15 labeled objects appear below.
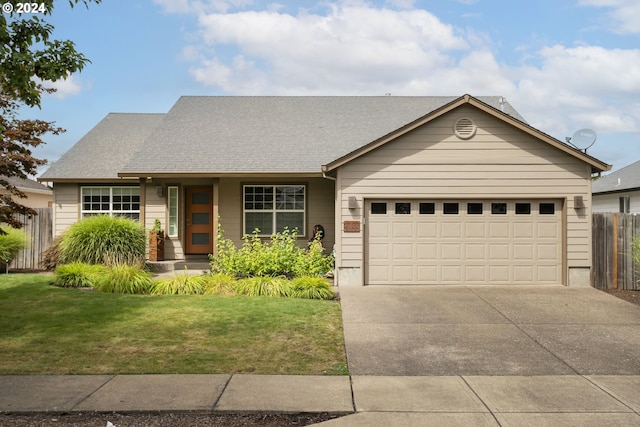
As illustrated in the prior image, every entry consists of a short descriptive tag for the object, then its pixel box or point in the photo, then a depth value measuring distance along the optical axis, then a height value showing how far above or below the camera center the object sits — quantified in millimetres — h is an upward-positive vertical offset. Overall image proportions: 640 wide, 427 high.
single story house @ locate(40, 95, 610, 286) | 12906 +487
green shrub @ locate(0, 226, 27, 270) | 14530 -533
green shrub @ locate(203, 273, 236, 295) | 11664 -1350
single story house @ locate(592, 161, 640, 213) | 24953 +1570
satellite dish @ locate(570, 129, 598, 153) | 14758 +2354
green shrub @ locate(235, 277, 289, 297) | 11516 -1370
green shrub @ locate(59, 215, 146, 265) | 13984 -491
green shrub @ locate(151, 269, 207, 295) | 11797 -1373
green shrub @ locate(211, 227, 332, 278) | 12812 -926
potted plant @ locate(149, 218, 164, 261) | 16375 -612
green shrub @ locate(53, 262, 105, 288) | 12312 -1214
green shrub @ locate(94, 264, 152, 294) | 11773 -1276
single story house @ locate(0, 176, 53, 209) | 29328 +1860
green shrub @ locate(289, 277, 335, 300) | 11344 -1386
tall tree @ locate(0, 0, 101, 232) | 6145 +2046
